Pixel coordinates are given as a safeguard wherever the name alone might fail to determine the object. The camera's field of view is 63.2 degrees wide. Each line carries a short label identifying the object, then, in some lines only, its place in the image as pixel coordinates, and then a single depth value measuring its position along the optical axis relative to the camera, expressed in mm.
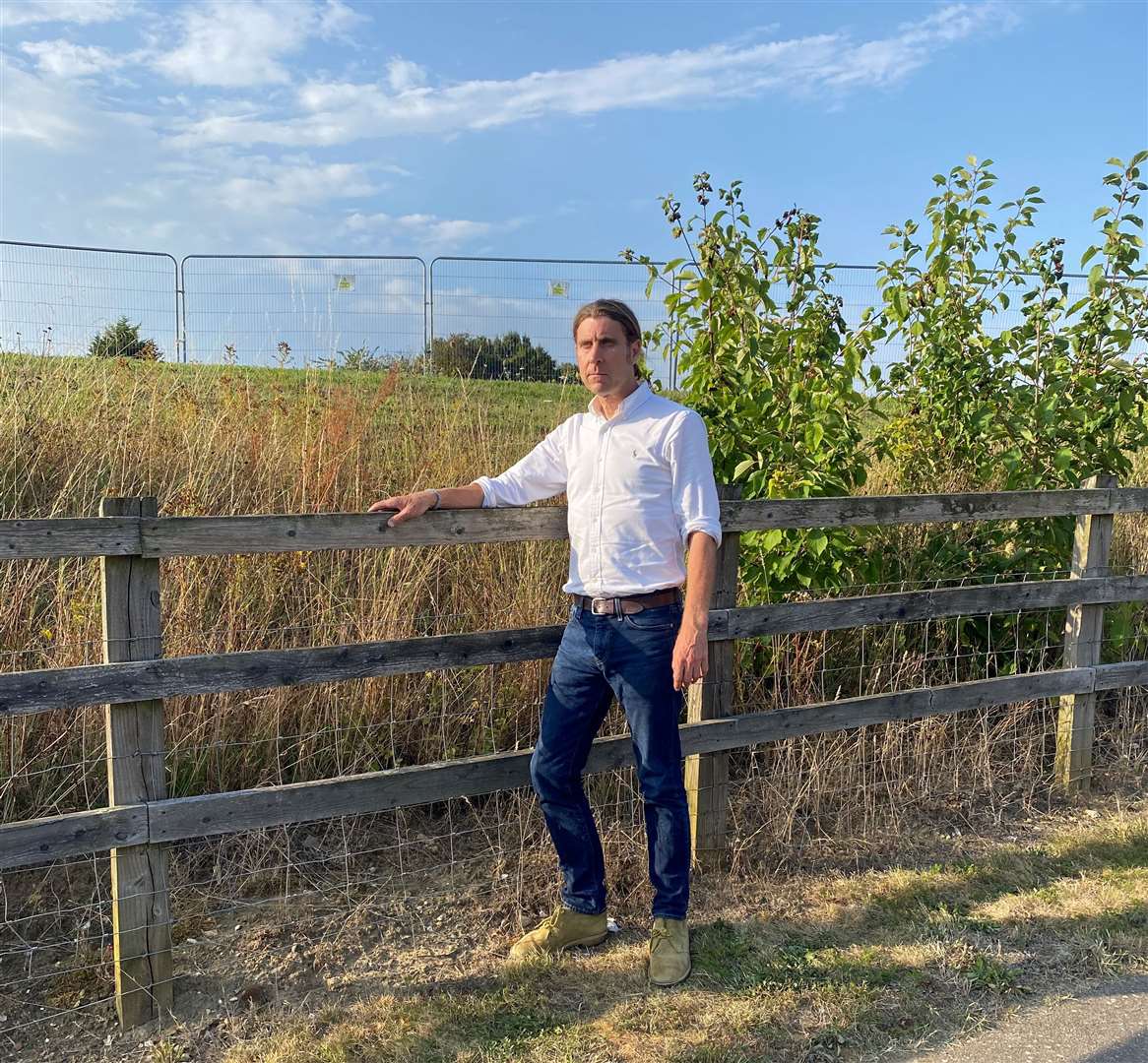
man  2965
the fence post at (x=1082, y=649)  4754
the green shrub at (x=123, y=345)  7102
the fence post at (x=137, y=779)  2771
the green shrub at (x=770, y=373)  4293
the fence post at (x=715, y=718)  3744
